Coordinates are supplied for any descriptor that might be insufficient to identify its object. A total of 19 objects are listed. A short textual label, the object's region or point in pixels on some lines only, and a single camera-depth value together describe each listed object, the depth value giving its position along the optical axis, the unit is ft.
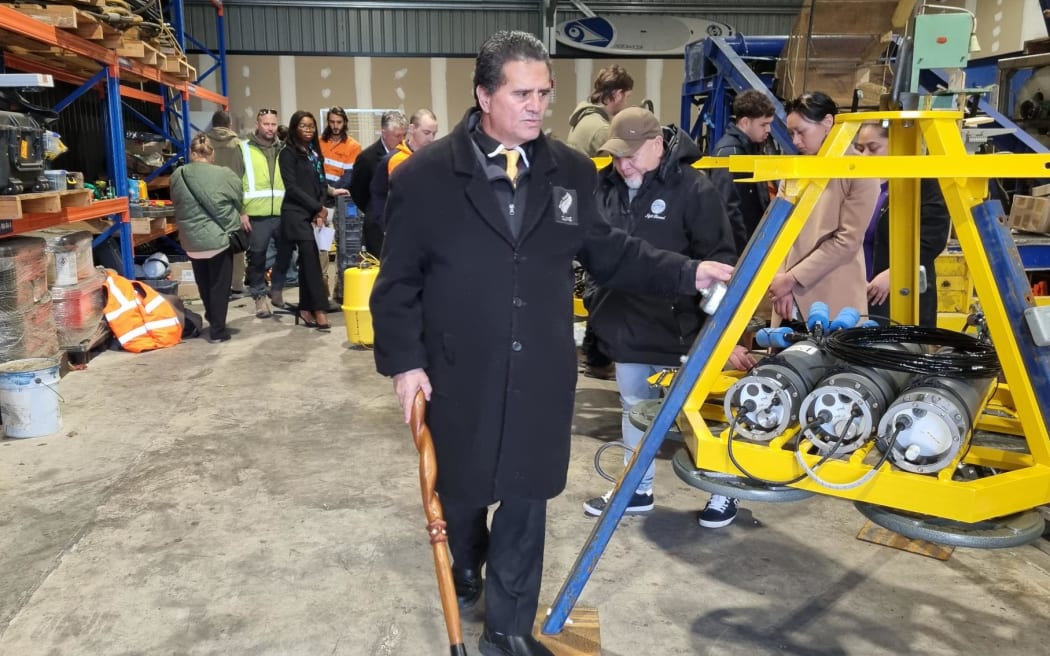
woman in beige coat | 11.43
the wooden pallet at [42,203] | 15.52
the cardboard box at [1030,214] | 16.42
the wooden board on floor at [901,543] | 10.50
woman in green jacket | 21.52
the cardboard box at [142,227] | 24.50
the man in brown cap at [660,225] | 10.70
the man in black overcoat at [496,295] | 7.38
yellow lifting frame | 6.33
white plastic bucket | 14.51
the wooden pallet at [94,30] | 19.12
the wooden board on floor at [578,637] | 8.32
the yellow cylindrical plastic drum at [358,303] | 19.86
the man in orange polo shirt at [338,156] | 27.61
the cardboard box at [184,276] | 28.19
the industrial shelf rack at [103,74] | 17.70
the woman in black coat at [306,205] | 23.03
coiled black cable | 6.97
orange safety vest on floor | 20.83
